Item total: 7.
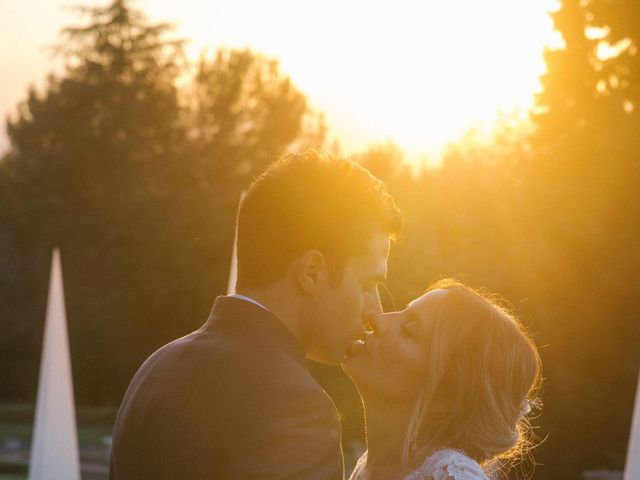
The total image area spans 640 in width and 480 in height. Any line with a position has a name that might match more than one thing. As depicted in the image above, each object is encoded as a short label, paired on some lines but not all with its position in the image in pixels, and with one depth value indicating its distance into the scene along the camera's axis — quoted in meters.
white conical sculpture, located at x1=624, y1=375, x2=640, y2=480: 7.02
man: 2.95
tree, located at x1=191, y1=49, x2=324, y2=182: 48.78
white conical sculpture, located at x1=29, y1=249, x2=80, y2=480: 14.34
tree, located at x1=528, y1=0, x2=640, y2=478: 24.95
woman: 4.22
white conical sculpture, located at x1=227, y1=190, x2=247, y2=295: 8.00
